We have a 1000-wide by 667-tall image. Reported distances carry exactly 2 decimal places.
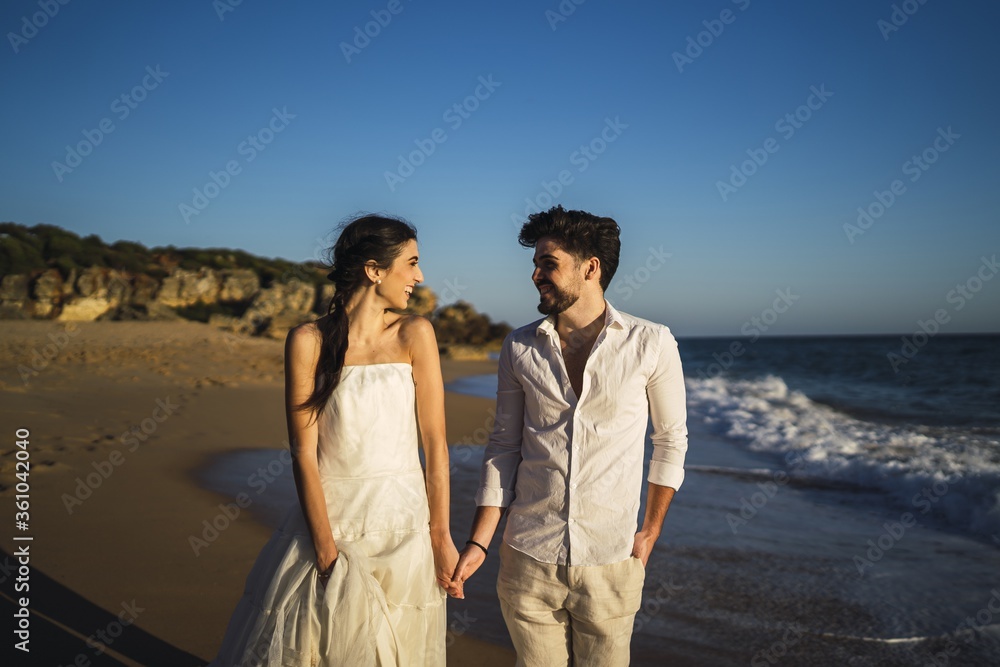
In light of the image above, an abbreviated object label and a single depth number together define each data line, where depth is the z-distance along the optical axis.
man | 2.45
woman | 2.47
